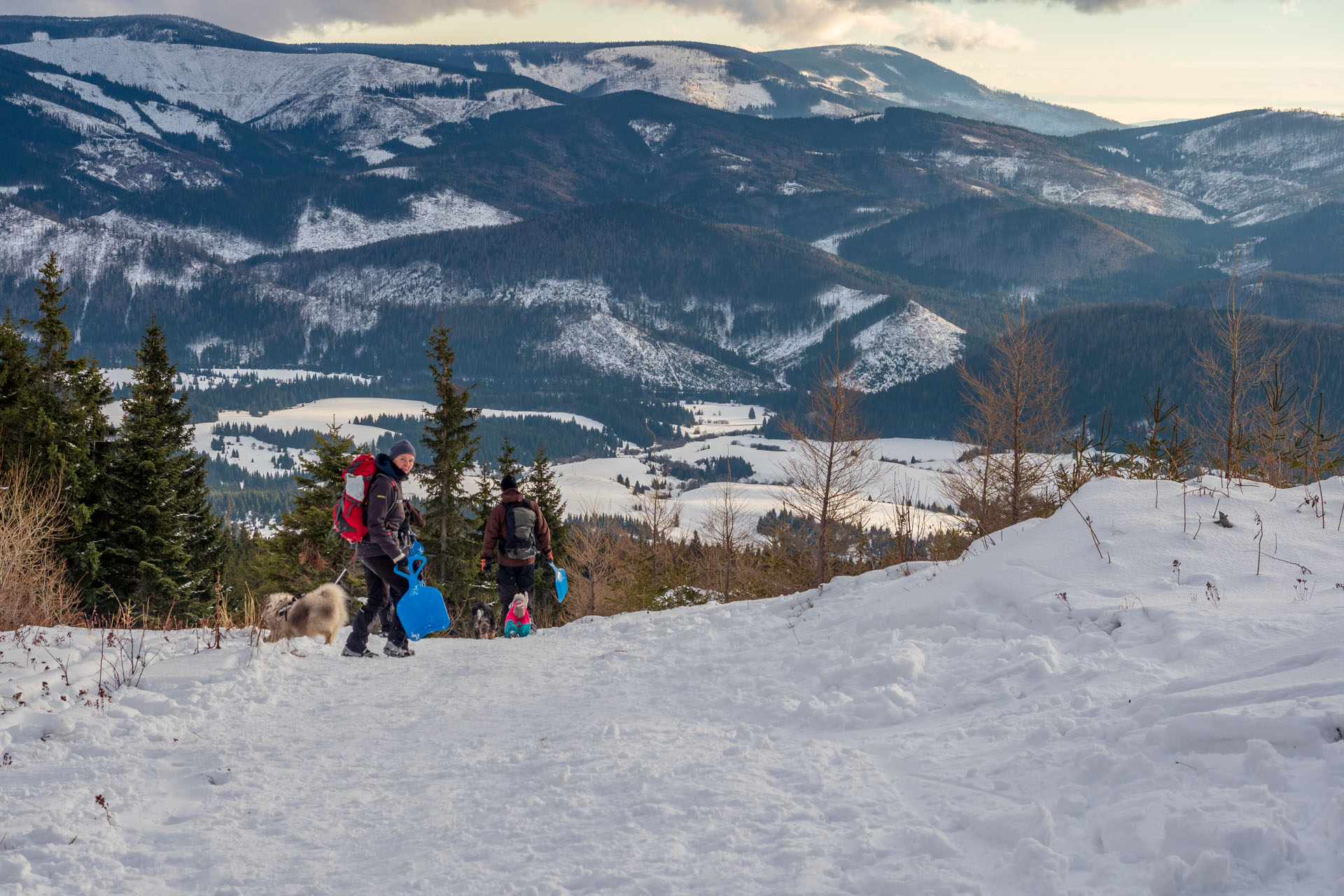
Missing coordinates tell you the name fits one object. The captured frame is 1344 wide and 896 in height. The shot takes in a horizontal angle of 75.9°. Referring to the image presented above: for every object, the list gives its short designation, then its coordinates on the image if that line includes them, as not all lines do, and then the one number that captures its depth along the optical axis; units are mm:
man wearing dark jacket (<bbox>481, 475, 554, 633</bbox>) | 12094
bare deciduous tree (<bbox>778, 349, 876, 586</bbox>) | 28484
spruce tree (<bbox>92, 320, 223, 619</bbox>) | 27688
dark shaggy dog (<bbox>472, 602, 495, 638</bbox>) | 12695
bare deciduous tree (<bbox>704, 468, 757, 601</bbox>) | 32312
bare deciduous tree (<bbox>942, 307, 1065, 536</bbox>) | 26531
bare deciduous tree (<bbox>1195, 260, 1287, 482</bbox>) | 18188
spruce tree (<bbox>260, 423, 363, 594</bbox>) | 30953
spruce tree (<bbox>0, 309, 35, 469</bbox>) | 26203
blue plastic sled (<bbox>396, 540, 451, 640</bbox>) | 9773
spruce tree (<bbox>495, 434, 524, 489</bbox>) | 38344
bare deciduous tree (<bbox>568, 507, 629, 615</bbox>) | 35719
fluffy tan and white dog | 9820
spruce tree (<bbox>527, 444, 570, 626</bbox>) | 40469
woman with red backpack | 9461
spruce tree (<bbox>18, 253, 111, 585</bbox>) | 26266
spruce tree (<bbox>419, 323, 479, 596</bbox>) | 35219
